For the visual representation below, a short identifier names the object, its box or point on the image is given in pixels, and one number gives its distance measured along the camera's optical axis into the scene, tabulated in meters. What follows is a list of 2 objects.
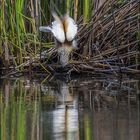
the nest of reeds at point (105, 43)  14.91
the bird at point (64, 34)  14.34
